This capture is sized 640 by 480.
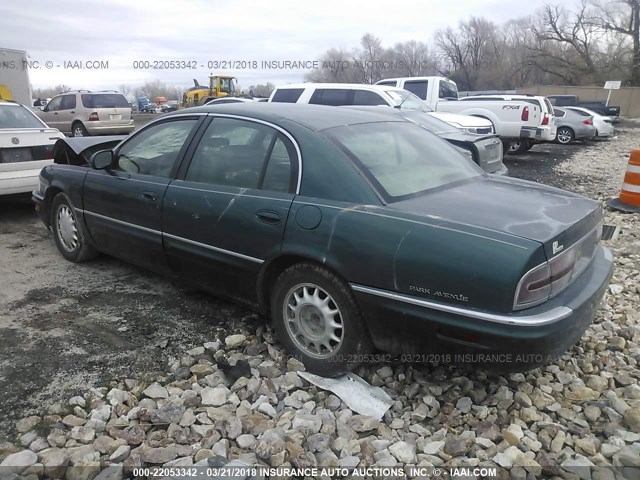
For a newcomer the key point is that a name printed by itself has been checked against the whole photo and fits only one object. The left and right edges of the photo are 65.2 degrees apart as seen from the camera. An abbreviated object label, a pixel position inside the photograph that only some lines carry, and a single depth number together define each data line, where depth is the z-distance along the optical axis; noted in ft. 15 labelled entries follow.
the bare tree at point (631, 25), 158.61
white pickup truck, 43.01
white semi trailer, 45.80
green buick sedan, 7.88
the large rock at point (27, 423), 8.41
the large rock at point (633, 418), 8.40
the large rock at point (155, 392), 9.38
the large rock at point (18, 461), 7.51
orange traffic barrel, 22.57
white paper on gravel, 9.02
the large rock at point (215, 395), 9.21
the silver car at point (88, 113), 52.13
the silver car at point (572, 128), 59.11
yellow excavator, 102.78
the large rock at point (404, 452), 7.81
